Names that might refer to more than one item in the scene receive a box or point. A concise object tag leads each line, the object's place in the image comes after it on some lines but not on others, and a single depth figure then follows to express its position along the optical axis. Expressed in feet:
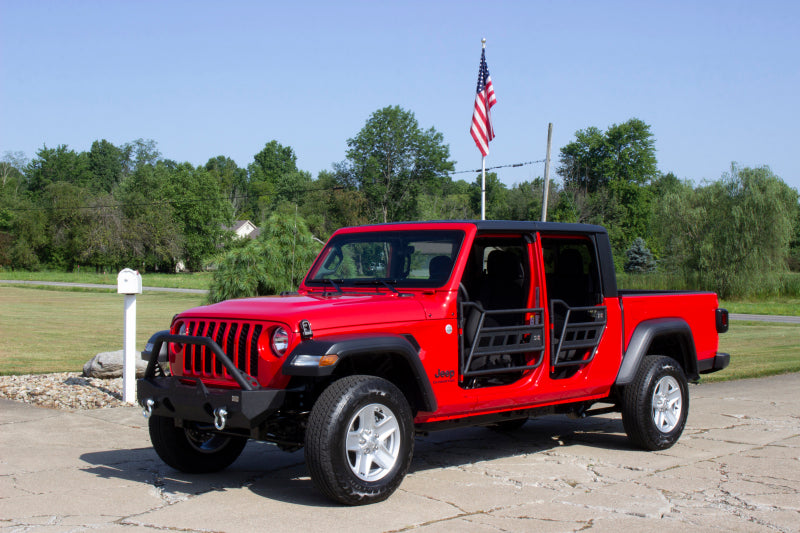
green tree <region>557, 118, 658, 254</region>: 288.51
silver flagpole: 71.87
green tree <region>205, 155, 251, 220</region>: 480.44
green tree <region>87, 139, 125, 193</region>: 468.34
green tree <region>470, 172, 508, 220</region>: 355.97
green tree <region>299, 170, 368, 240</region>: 248.32
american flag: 73.61
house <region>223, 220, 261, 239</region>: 368.27
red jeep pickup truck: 17.08
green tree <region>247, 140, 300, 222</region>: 468.34
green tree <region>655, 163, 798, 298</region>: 151.12
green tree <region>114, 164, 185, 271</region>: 276.41
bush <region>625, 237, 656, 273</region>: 197.47
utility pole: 105.52
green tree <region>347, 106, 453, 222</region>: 276.41
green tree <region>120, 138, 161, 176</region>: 456.04
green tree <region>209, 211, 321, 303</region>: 65.92
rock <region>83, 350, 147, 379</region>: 36.17
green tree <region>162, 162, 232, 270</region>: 306.96
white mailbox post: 30.63
